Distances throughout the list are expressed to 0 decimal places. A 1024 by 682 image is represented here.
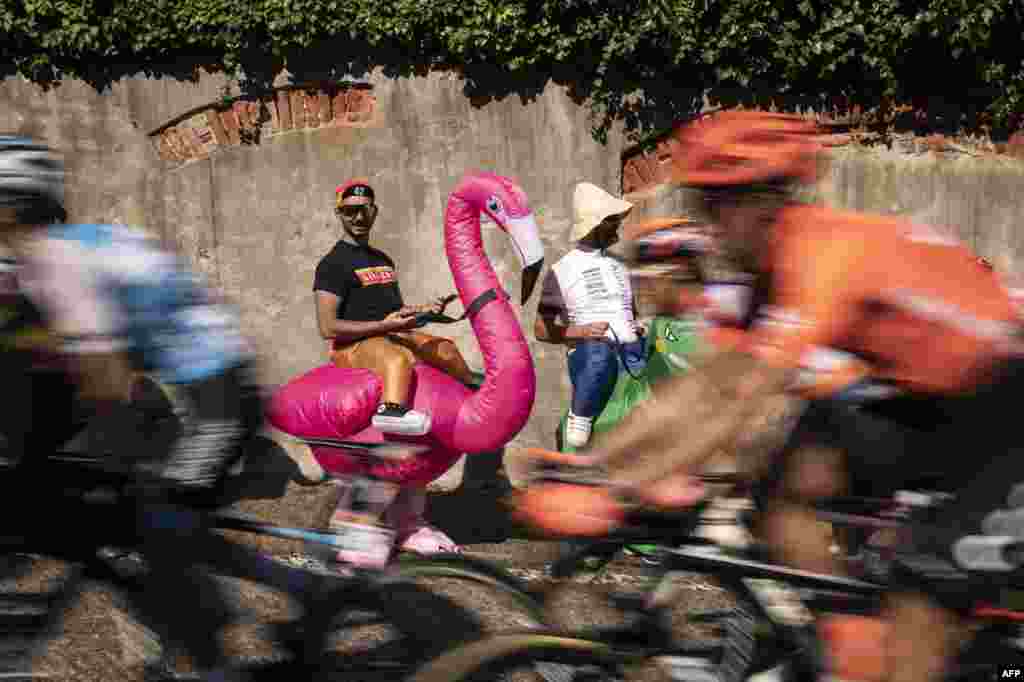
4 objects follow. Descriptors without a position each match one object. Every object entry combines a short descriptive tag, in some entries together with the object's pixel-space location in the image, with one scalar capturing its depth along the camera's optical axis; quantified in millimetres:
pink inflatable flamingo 6277
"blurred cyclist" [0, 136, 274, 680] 3125
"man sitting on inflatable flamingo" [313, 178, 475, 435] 6285
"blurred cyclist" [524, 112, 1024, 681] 2873
